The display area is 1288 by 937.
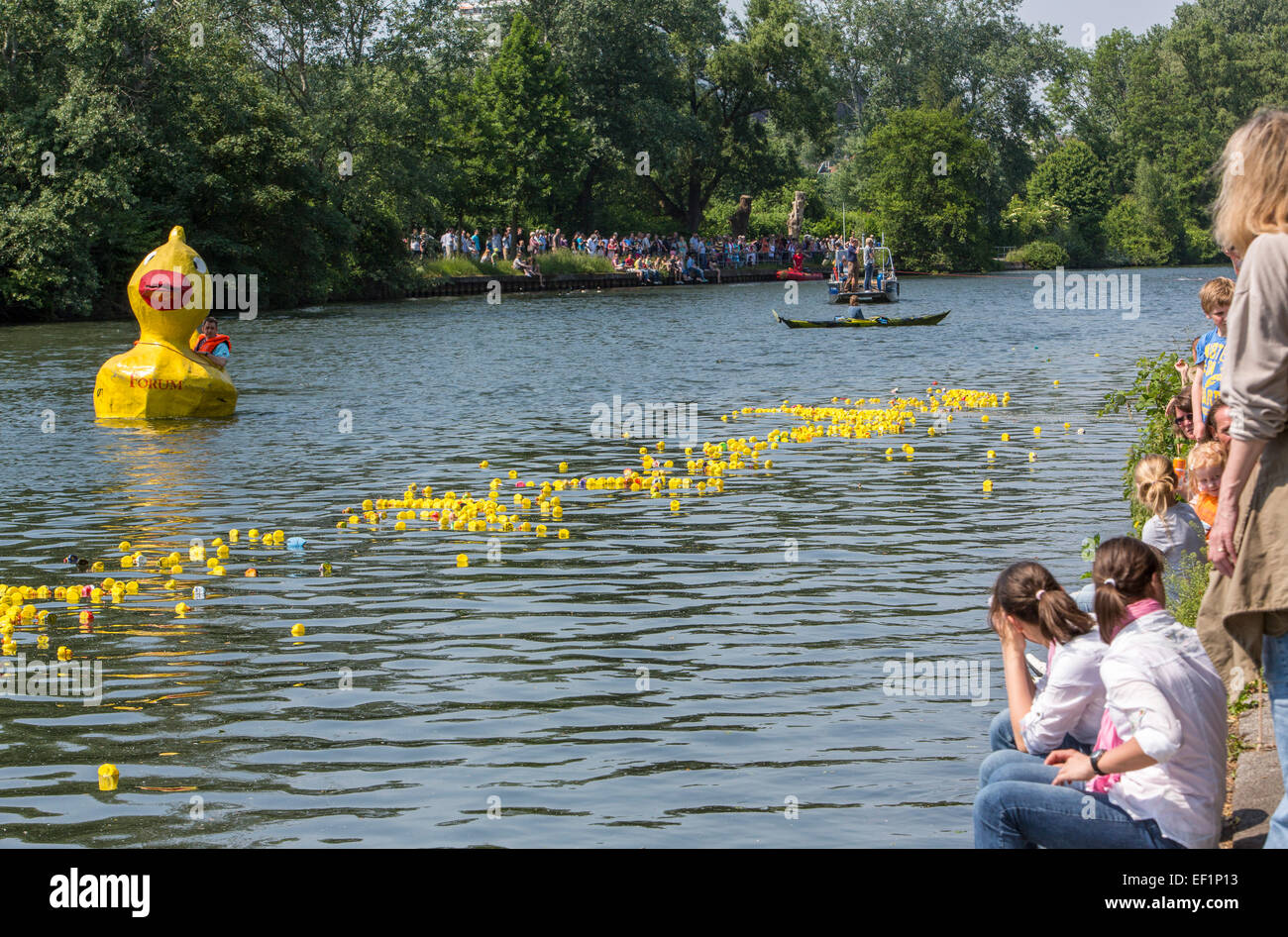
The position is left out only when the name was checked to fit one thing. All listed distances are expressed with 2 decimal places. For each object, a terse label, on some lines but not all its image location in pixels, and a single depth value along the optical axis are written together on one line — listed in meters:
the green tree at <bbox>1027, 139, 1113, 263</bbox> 118.00
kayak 44.25
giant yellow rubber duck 24.03
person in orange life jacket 25.14
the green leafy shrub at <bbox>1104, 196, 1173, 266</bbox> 119.31
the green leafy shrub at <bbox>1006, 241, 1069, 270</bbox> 114.50
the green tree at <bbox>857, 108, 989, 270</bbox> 107.50
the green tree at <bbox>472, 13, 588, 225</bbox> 87.00
